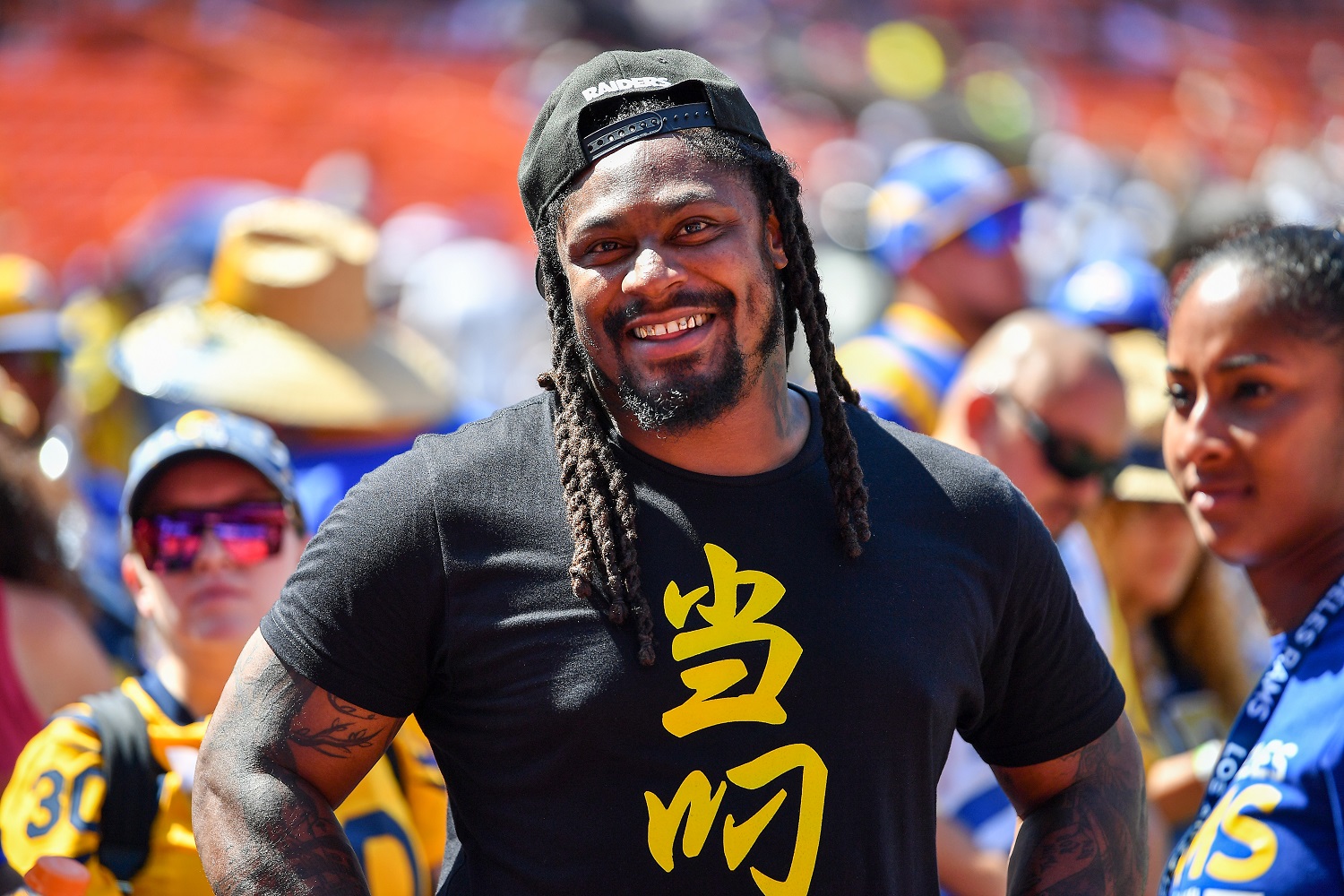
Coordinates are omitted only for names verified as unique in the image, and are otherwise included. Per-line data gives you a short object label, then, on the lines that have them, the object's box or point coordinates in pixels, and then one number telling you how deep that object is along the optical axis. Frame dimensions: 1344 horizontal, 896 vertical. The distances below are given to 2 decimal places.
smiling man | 3.80
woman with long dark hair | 4.43
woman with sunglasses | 5.21
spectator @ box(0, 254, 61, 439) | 11.96
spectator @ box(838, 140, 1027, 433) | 9.70
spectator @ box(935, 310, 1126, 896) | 6.88
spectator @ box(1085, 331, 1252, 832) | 8.36
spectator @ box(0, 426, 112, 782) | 6.90
